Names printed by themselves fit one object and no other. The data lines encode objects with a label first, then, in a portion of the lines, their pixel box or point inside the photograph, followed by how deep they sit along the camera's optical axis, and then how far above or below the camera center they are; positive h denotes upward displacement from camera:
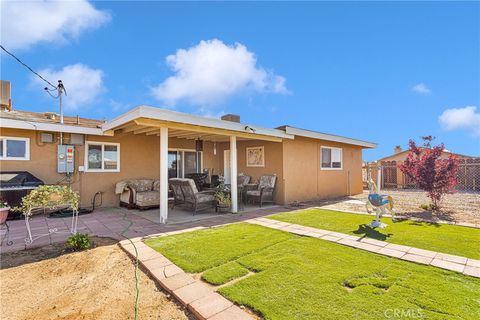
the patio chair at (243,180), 10.22 -0.67
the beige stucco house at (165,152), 6.87 +0.50
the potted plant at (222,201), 7.62 -1.16
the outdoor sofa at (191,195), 7.17 -0.95
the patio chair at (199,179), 9.97 -0.60
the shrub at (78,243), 4.21 -1.35
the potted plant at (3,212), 4.85 -0.93
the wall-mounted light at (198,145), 10.36 +0.85
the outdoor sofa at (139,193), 8.04 -0.95
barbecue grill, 6.67 -0.57
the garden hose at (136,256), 2.61 -1.49
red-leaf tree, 7.63 -0.24
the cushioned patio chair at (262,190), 8.86 -1.00
